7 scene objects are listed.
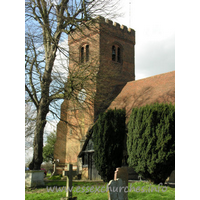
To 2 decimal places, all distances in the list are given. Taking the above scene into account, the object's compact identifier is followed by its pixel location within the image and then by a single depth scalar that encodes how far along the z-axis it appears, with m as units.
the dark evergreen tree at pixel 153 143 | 11.40
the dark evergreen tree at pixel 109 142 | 14.42
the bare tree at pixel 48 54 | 12.01
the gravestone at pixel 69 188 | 7.99
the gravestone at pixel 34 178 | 11.32
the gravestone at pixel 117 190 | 5.98
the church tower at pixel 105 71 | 20.84
